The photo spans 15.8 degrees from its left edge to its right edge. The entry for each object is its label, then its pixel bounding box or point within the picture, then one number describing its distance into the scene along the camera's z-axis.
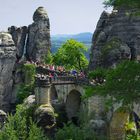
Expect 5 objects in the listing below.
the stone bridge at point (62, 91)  47.88
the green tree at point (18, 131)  36.91
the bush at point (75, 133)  36.44
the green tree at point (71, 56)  75.06
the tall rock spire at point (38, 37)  67.00
